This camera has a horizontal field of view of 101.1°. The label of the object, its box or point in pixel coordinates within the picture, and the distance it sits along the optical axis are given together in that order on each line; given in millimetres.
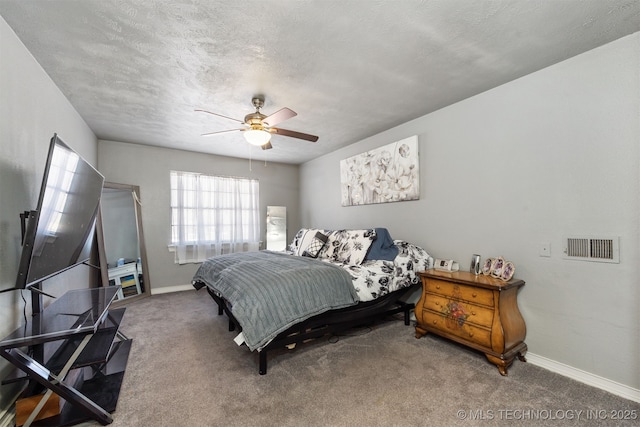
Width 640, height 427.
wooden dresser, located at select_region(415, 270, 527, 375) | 2102
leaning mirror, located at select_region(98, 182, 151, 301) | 3796
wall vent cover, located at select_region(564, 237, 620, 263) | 1877
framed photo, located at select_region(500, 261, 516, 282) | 2264
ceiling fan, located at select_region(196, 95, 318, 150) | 2524
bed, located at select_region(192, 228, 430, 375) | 2041
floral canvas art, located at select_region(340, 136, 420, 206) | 3301
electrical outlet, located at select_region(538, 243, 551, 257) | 2186
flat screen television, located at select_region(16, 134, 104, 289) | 1408
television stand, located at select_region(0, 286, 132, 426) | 1364
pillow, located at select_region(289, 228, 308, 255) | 4039
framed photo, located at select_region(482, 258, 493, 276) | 2449
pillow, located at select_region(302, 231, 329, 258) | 3614
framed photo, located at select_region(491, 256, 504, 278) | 2350
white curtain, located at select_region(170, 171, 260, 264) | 4578
